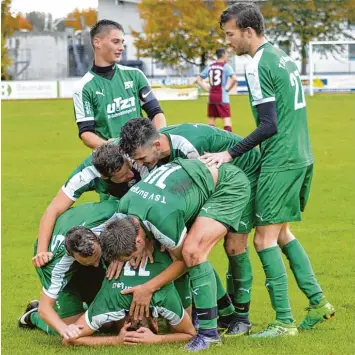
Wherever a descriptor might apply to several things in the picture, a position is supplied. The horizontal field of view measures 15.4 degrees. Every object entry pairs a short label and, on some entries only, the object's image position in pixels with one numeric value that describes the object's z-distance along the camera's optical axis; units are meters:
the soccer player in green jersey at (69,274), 8.83
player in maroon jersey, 33.16
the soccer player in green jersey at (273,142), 9.19
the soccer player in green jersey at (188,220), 8.49
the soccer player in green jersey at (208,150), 8.89
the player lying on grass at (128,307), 8.98
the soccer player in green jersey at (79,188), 9.52
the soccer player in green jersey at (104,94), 11.61
